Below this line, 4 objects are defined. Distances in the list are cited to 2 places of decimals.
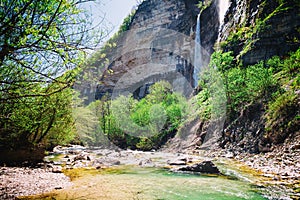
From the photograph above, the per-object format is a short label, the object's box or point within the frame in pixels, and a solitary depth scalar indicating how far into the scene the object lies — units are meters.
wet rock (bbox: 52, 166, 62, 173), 8.98
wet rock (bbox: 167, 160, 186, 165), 11.33
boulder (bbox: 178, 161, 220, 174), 8.94
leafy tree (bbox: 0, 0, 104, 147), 3.30
